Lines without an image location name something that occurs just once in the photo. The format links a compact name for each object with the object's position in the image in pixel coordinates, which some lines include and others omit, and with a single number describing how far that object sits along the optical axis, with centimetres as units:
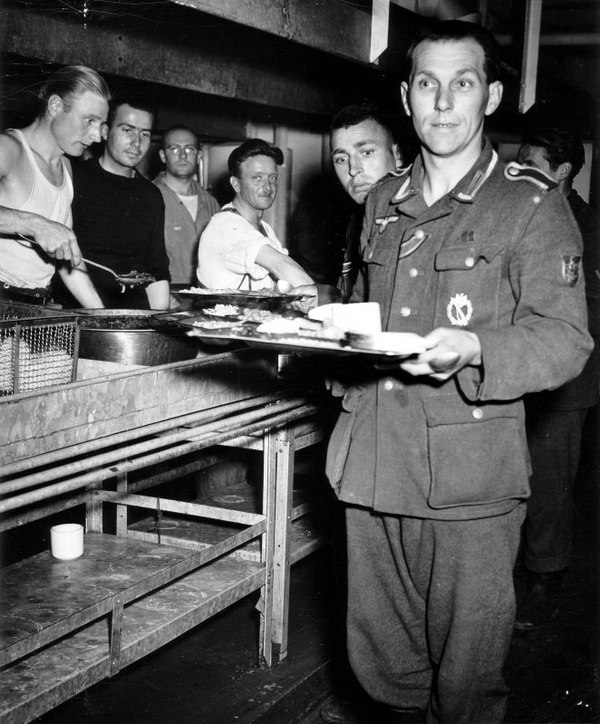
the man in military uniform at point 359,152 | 301
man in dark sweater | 392
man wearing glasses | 523
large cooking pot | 235
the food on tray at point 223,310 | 262
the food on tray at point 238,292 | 274
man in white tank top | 300
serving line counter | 190
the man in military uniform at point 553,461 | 352
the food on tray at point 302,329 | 166
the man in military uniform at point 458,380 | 172
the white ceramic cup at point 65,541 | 259
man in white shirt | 359
